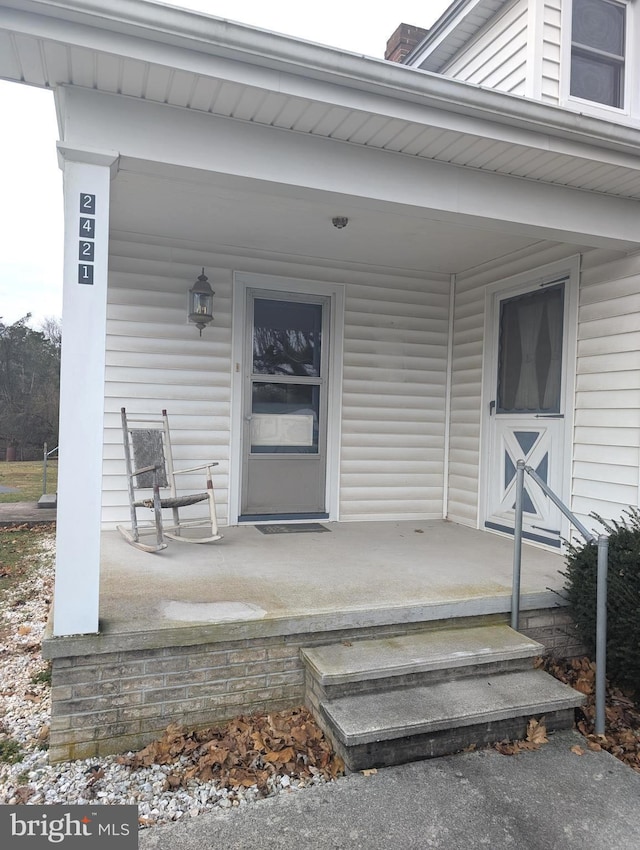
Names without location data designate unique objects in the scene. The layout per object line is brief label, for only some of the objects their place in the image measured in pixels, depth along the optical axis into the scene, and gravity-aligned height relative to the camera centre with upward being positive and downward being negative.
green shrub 2.74 -0.86
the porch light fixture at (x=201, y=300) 4.42 +0.84
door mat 4.64 -0.92
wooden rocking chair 3.99 -0.48
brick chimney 6.16 +4.00
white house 2.40 +1.10
